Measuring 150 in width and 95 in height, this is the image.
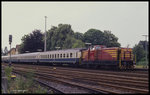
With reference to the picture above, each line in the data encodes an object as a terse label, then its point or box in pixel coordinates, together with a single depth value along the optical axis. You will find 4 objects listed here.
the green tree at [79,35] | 85.36
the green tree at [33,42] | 77.00
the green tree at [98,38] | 81.62
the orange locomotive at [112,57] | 22.30
